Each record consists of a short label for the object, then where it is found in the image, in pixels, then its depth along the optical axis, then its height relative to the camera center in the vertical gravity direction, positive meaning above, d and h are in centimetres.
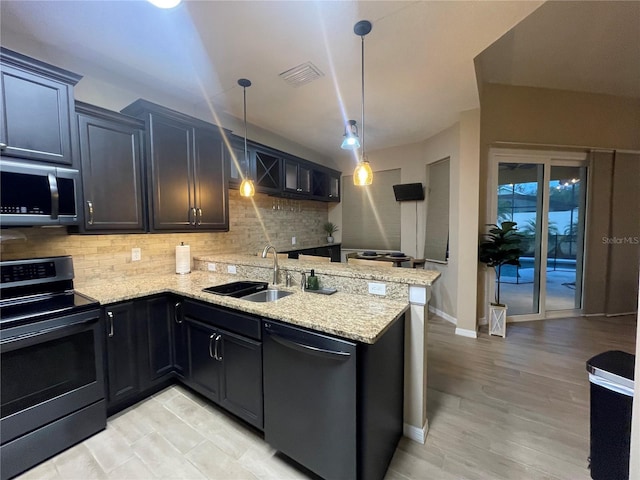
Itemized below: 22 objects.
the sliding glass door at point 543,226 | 393 +1
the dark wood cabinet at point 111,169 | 208 +50
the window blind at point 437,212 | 404 +24
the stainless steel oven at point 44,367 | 153 -87
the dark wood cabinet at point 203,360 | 196 -101
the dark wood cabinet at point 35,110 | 166 +80
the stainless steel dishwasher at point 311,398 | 131 -92
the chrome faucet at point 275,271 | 234 -38
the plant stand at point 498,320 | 342 -121
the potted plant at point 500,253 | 336 -33
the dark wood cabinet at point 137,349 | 197 -95
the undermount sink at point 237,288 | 216 -52
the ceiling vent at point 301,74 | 236 +143
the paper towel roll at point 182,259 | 289 -33
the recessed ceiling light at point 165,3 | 145 +124
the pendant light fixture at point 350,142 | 261 +85
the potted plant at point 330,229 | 562 -2
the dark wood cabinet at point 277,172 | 326 +83
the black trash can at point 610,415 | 118 -86
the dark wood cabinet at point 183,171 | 245 +58
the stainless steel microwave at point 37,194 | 169 +24
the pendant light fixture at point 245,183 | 261 +47
